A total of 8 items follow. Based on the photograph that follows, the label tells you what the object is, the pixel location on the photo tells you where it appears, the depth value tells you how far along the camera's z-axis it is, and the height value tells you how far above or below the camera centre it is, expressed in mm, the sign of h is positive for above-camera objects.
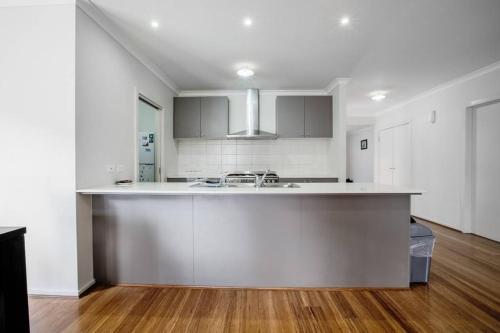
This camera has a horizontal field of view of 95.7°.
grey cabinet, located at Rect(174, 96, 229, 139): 4023 +824
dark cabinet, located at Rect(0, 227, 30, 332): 985 -537
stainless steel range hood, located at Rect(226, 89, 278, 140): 3910 +752
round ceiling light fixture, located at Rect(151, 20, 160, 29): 2160 +1349
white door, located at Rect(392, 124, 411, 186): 4837 +141
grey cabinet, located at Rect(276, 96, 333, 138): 3963 +816
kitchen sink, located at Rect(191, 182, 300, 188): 2182 -226
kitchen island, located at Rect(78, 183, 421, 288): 1969 -664
